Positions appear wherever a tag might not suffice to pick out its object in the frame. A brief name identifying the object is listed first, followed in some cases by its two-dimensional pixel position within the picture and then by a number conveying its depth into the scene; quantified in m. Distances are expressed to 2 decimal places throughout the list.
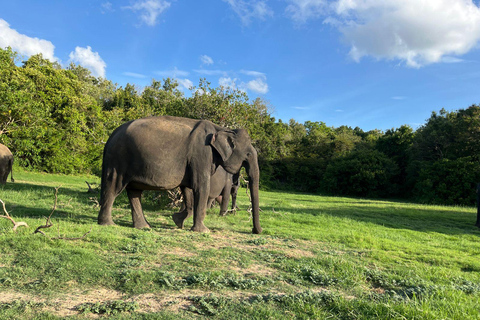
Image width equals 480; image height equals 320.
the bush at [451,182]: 28.94
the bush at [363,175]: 36.81
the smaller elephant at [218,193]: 8.54
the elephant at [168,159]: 7.71
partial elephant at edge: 15.35
